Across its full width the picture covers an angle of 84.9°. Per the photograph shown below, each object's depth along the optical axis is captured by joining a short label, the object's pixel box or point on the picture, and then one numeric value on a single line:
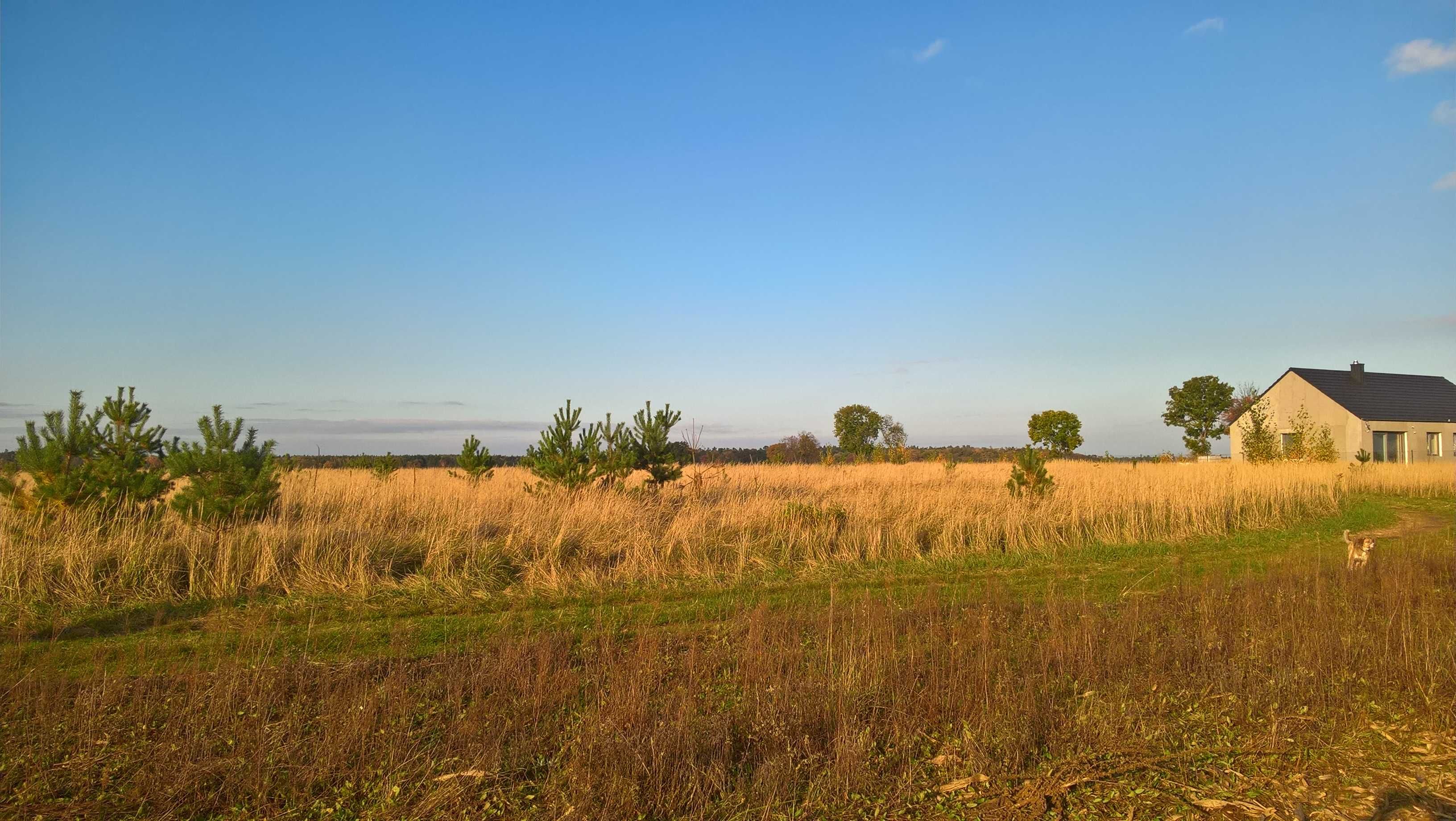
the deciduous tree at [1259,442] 28.28
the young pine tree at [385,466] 21.17
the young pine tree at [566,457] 14.34
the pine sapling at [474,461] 18.53
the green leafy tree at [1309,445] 28.61
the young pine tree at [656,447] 15.30
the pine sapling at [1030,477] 15.00
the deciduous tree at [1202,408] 50.50
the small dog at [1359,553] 9.36
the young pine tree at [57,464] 9.66
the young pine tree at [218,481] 9.84
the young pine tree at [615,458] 14.69
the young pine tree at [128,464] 9.95
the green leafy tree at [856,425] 56.47
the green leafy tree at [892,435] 57.67
